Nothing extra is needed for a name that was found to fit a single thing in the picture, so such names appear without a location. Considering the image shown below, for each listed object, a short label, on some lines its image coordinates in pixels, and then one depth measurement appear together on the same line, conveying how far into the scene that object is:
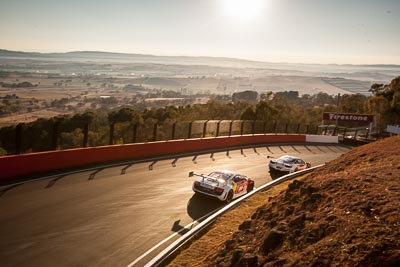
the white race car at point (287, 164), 19.06
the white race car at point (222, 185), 13.09
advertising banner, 47.40
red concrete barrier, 14.30
